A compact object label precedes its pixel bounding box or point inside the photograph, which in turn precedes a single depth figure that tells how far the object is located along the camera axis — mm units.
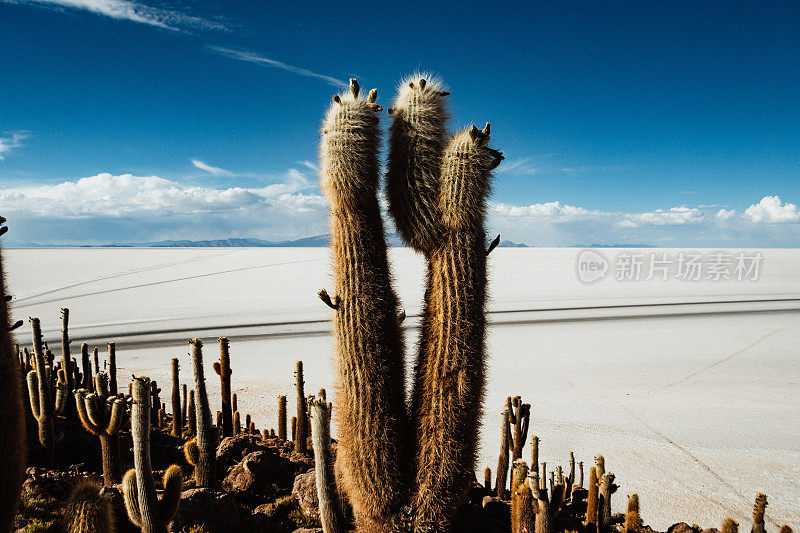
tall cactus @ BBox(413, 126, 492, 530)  3477
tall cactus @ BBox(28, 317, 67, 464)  4812
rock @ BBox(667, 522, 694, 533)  3975
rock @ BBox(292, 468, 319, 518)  4043
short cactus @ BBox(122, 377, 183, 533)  3082
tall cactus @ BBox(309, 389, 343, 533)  3396
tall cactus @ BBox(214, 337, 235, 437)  4781
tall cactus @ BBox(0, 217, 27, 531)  2211
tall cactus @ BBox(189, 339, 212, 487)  4277
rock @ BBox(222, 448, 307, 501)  4453
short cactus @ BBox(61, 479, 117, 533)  2943
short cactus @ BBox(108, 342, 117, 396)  6680
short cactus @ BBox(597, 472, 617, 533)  3955
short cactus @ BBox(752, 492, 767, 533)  3409
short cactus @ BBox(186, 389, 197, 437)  5383
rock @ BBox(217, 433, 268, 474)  5082
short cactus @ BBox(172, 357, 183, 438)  5879
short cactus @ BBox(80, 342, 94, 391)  6928
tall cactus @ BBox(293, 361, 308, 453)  5102
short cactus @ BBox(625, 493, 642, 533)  3797
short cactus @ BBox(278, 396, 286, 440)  6189
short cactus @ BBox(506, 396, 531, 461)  4629
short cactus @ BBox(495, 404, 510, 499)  4679
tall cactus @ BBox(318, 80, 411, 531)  3477
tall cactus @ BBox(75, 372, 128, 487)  3867
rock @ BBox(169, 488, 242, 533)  3609
